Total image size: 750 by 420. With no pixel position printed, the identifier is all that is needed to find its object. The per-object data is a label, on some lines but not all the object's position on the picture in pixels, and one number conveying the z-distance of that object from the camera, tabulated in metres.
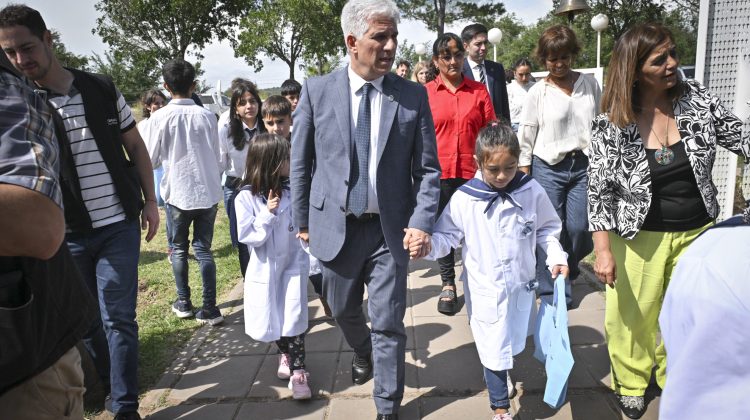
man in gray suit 2.61
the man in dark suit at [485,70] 4.78
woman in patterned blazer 2.50
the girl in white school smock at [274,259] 3.09
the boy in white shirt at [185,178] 4.24
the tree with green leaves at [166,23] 23.78
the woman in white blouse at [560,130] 3.86
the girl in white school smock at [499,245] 2.68
